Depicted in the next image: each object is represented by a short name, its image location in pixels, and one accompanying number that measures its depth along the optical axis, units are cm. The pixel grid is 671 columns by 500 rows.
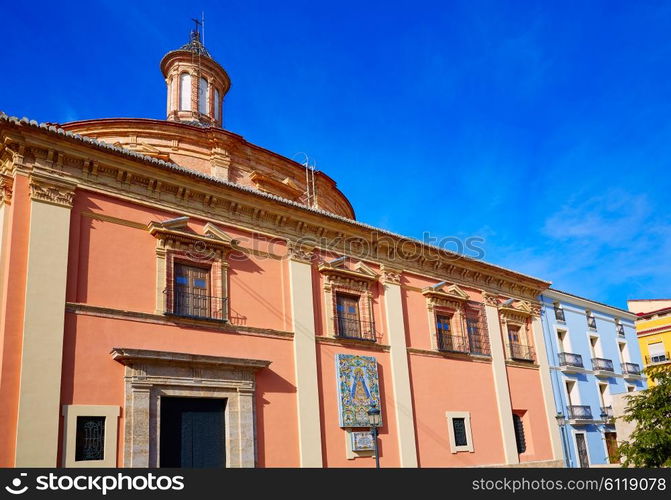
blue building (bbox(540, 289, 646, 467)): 2136
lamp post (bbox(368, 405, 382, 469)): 1275
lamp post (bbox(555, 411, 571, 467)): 2028
